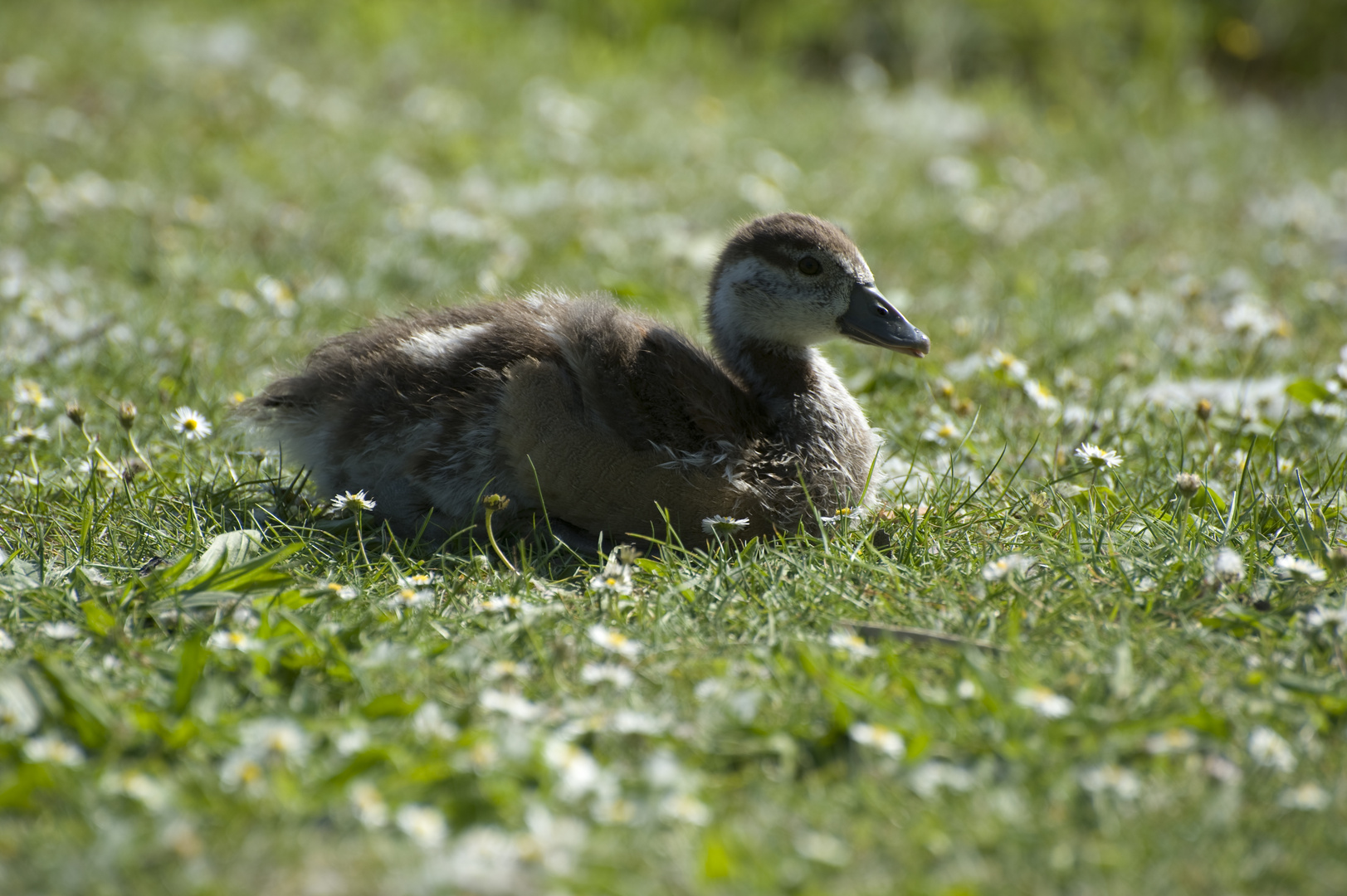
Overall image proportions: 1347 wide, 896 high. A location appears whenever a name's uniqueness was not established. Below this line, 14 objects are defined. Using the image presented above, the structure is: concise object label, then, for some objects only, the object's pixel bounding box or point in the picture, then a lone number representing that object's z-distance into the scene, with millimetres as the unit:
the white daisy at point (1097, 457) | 7492
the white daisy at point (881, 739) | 4902
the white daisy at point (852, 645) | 5770
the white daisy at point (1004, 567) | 6320
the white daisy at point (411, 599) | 6324
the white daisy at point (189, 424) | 8078
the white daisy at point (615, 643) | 5758
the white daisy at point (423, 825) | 4389
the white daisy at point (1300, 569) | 6129
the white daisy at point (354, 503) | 7207
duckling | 7367
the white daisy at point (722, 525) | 7257
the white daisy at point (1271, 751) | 4902
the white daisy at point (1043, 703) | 5098
